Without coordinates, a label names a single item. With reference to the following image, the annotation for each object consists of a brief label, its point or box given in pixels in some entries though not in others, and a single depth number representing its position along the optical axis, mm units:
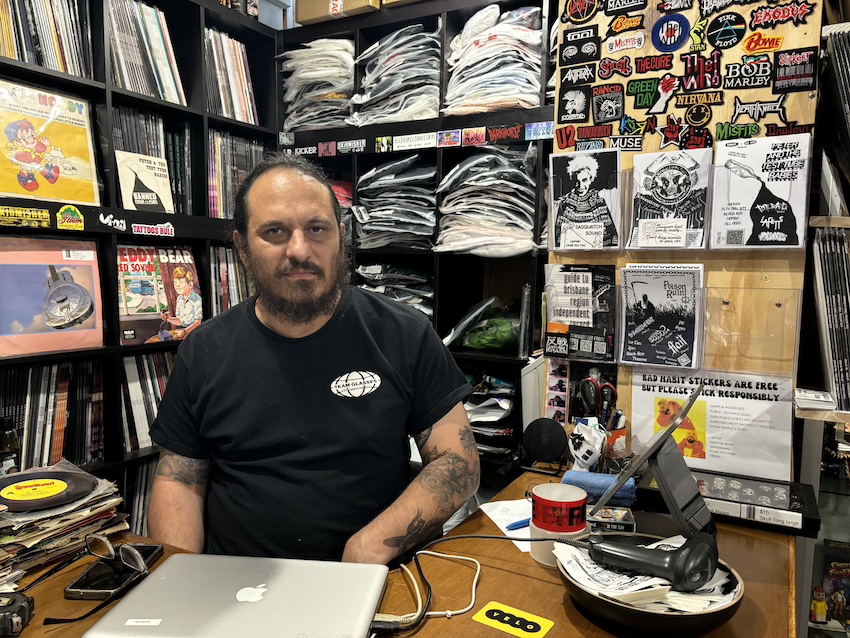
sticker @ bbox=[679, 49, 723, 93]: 1389
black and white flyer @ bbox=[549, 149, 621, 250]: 1500
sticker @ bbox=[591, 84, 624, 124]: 1507
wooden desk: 862
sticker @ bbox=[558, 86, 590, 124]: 1555
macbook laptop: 758
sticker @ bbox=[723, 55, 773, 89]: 1337
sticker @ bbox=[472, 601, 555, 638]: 850
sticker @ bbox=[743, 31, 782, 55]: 1322
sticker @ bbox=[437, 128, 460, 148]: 2242
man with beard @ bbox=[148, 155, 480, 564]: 1300
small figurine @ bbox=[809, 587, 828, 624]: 1718
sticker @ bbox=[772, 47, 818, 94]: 1289
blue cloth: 1254
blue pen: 1202
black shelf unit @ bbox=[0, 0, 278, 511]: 1934
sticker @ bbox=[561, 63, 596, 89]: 1543
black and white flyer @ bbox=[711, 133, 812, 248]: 1289
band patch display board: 1312
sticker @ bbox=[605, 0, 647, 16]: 1454
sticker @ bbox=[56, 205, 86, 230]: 1864
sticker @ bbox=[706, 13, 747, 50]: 1354
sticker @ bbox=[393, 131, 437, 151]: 2292
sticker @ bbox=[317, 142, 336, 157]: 2553
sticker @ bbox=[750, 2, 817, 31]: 1290
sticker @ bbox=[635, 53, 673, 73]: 1442
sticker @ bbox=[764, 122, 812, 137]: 1306
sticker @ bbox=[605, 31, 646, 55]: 1468
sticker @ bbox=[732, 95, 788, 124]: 1324
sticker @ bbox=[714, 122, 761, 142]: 1357
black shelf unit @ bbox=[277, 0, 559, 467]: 2164
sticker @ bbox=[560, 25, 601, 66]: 1528
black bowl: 782
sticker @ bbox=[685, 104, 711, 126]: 1405
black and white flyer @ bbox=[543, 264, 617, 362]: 1534
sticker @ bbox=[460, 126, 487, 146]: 2184
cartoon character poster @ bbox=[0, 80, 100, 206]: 1805
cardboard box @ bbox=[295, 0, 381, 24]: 2389
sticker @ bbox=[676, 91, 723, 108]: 1393
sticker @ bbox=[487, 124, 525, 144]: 2123
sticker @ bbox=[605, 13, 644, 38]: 1467
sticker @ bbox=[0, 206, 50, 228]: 1730
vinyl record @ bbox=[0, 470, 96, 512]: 1045
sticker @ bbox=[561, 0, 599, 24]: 1520
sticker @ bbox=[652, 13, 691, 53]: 1416
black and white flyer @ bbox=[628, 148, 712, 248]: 1400
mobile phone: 906
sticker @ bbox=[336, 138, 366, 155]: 2471
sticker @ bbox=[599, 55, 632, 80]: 1491
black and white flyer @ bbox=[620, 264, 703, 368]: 1427
